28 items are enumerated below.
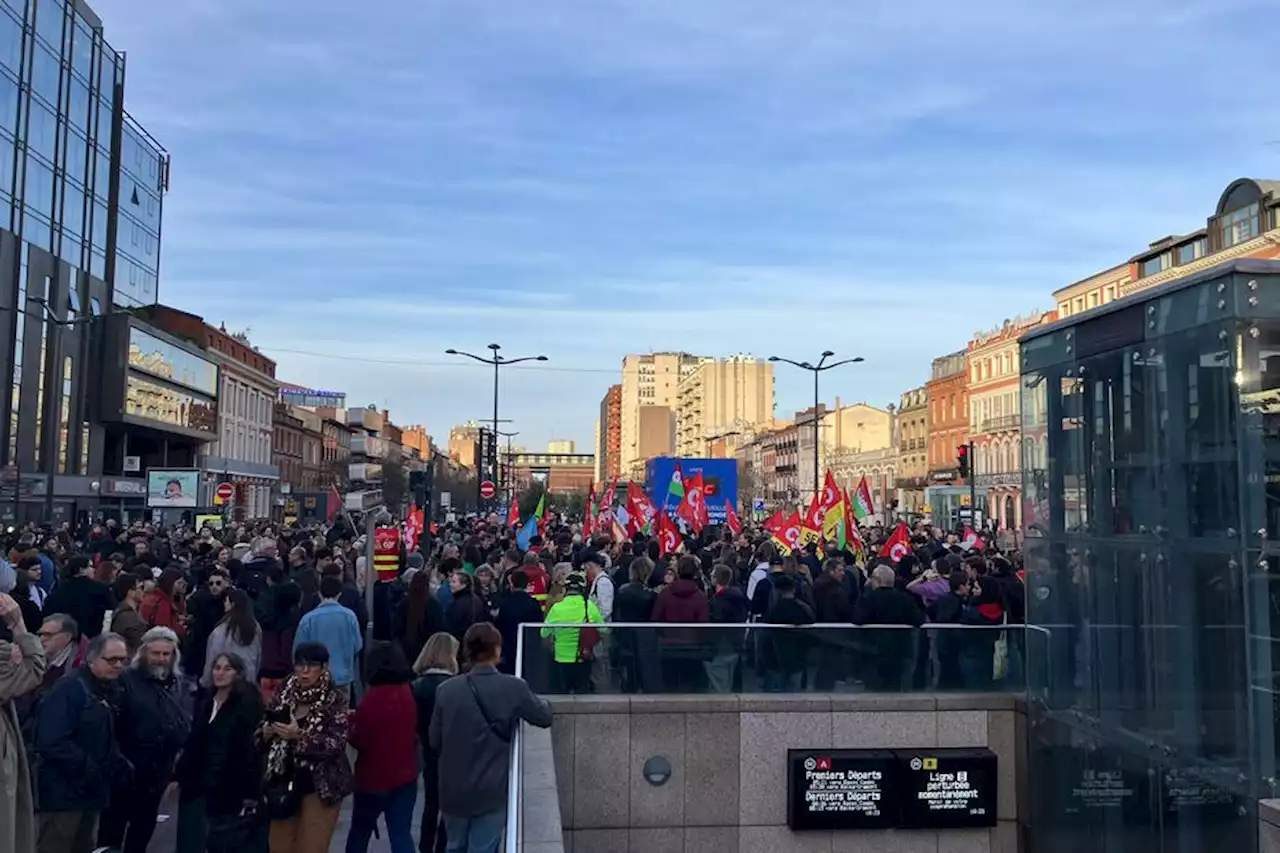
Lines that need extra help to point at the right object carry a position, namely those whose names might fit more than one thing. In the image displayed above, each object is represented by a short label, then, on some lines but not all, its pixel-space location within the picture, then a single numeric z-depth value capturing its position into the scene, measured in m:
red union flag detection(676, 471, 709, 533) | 27.08
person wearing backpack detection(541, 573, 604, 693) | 10.33
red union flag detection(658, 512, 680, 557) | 20.20
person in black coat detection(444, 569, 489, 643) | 10.40
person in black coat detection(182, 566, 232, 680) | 10.36
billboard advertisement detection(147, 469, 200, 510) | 35.88
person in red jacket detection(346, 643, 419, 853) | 6.54
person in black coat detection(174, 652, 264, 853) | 5.94
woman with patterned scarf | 6.10
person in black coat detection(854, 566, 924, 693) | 10.93
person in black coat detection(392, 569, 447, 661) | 10.20
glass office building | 46.34
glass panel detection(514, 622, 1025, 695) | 10.50
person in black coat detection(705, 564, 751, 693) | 10.72
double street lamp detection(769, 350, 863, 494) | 44.56
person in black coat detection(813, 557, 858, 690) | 10.87
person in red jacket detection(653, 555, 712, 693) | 10.63
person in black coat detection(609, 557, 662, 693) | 10.47
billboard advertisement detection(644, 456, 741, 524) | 32.86
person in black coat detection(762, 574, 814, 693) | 10.80
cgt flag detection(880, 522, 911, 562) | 19.42
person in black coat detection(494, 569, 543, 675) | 11.01
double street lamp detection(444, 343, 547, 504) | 43.84
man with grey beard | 6.44
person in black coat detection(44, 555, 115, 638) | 10.60
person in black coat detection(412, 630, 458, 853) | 7.31
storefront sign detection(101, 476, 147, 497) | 52.02
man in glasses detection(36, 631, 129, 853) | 5.88
